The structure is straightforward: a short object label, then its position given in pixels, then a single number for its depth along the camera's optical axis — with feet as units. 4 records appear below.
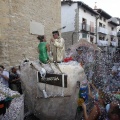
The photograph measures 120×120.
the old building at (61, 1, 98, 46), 80.02
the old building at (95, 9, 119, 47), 104.42
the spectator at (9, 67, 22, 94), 22.13
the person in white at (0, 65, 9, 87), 21.38
